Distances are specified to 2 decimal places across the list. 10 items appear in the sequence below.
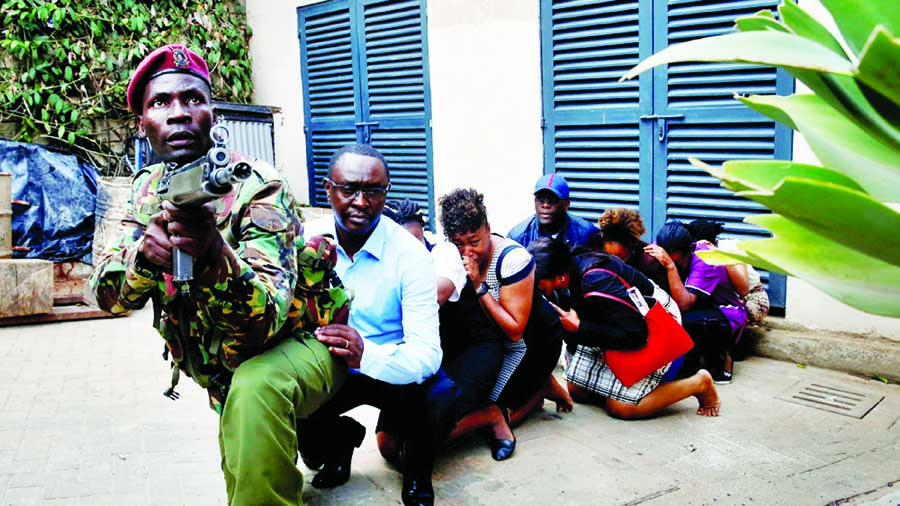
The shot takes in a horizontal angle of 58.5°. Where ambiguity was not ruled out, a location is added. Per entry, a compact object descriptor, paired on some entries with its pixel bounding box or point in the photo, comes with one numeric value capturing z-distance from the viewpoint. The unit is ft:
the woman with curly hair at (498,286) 11.85
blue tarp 23.56
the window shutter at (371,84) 22.48
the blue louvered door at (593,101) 17.63
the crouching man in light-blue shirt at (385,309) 9.87
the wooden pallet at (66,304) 19.99
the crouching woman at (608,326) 12.42
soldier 7.49
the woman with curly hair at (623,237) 14.20
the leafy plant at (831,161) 2.49
